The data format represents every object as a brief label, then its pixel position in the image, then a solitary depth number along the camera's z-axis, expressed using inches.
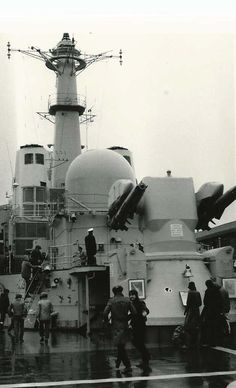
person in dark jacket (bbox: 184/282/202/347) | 496.4
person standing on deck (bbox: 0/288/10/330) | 762.2
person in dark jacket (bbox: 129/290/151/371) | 403.9
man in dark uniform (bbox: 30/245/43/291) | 796.6
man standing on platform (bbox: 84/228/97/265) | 693.9
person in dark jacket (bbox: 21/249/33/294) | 797.9
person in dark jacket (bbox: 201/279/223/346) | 493.7
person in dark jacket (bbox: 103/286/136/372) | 380.2
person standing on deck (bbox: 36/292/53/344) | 580.4
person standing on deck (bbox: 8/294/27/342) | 609.0
